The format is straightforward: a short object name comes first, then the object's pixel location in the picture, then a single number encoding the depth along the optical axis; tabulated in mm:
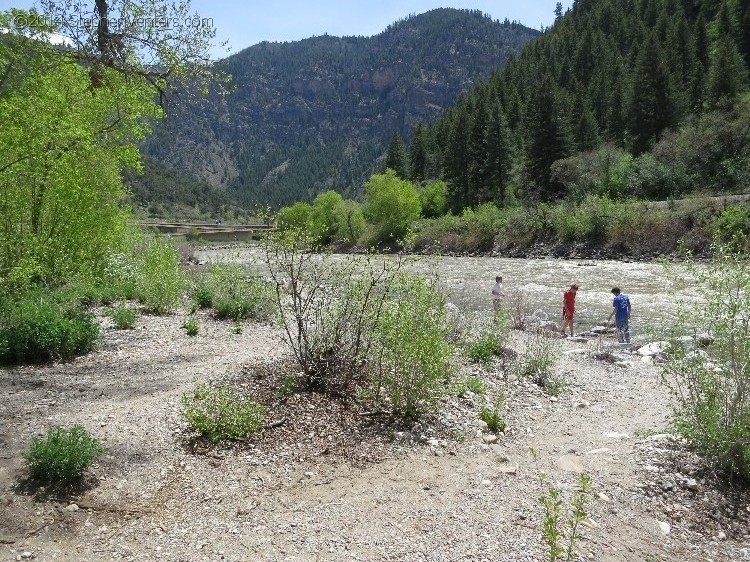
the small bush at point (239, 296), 14773
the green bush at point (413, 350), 6750
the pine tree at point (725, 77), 51500
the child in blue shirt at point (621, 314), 14375
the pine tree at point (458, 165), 68688
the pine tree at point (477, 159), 67625
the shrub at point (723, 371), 5693
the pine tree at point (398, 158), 82481
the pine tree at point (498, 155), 64812
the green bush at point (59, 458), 4996
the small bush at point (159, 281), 14984
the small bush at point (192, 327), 12547
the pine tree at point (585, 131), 61062
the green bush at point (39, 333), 9117
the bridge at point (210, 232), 78500
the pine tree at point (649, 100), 57344
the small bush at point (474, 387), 8062
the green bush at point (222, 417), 6246
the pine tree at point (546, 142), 59406
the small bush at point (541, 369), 9422
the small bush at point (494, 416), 7141
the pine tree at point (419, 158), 84125
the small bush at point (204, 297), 16453
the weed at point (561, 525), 3480
